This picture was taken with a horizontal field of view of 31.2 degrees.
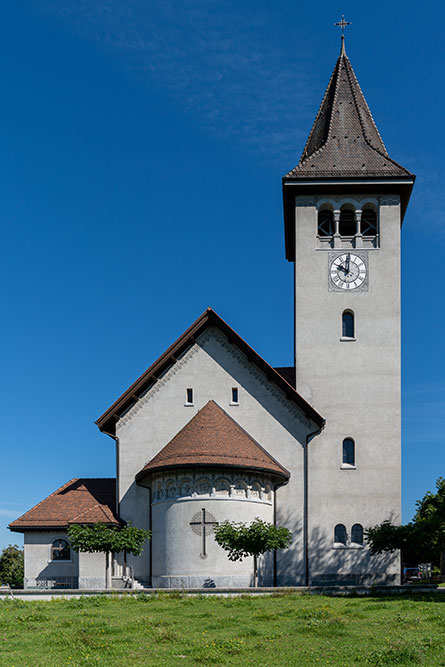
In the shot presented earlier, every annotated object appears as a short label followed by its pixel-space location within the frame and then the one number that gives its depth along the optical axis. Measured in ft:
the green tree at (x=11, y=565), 244.42
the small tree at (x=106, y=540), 104.12
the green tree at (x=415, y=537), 104.78
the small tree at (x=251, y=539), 98.53
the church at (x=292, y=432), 107.65
